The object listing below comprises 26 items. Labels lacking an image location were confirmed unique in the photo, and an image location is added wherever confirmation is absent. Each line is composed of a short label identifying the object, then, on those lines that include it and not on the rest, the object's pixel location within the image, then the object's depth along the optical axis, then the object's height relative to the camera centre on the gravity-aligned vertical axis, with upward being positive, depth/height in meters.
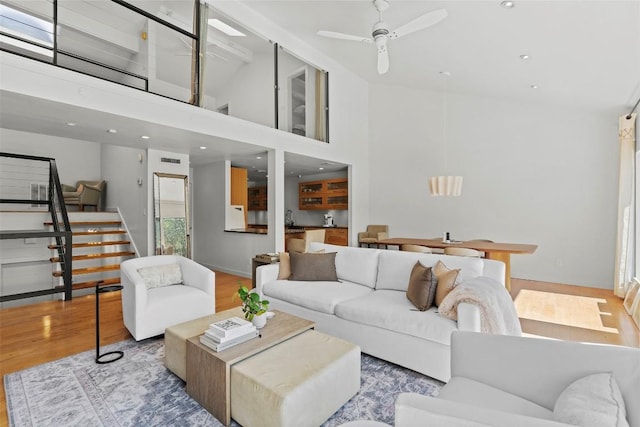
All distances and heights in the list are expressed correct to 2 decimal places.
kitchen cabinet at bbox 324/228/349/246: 7.68 -0.72
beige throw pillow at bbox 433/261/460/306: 2.61 -0.63
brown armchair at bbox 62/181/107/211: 7.66 +0.27
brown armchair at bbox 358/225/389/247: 6.66 -0.60
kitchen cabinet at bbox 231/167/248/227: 6.92 +0.44
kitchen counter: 5.94 -0.48
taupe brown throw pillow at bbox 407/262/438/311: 2.63 -0.69
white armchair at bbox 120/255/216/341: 3.00 -0.95
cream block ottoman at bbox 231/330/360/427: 1.69 -1.02
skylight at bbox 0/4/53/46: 3.86 +2.87
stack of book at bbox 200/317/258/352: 2.07 -0.87
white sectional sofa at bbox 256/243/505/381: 2.38 -0.88
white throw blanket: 2.25 -0.71
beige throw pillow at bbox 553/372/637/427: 0.95 -0.64
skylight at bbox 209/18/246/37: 5.77 +3.33
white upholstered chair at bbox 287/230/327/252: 5.96 -0.65
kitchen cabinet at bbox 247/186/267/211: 9.87 +0.27
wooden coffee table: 1.91 -1.03
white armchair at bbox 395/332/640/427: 0.99 -0.70
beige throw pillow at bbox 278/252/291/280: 3.74 -0.73
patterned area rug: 1.97 -1.34
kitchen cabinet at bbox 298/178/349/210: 8.05 +0.35
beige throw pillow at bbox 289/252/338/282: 3.63 -0.70
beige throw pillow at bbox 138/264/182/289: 3.47 -0.79
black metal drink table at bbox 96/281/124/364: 2.62 -1.31
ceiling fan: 3.01 +1.88
